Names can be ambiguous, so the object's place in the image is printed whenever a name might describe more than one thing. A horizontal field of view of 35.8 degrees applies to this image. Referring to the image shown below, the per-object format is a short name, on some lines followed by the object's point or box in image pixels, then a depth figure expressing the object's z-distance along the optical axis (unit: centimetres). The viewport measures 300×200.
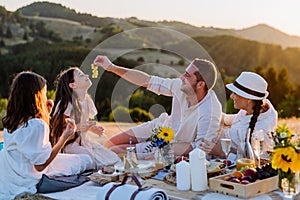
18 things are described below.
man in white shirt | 414
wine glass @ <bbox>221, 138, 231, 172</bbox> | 317
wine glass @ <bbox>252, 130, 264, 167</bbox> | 307
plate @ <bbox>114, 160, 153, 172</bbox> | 334
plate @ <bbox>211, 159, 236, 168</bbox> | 328
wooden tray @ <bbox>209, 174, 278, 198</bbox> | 266
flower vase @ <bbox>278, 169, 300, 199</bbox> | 251
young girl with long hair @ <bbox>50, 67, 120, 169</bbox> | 393
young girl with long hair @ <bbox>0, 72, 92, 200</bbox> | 315
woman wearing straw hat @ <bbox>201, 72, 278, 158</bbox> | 382
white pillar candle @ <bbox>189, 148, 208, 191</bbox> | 285
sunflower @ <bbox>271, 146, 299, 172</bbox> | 244
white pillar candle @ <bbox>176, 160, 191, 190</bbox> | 287
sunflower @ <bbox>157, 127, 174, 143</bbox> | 340
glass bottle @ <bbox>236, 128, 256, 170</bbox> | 303
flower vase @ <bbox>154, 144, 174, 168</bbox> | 341
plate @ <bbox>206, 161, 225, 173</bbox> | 309
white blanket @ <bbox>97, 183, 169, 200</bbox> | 268
